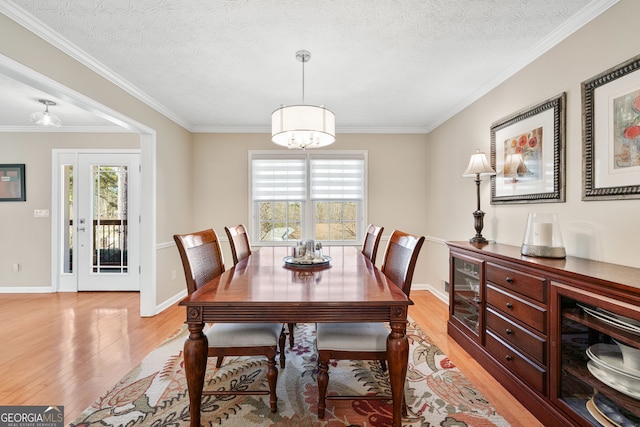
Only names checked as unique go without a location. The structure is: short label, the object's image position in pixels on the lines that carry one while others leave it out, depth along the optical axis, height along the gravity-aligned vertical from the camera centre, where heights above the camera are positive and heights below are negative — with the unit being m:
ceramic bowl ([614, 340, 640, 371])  1.22 -0.63
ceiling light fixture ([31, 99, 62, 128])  2.94 +0.99
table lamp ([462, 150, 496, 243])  2.63 +0.39
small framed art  4.12 +0.42
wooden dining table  1.32 -0.45
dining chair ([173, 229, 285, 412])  1.63 -0.73
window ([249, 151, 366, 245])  4.34 +0.26
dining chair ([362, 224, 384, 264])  2.50 -0.27
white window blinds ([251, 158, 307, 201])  4.34 +0.50
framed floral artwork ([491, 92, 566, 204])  2.04 +0.49
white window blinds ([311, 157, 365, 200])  4.36 +0.54
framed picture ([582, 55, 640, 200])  1.54 +0.47
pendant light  2.06 +0.65
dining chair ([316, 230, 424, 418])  1.58 -0.72
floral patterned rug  1.63 -1.20
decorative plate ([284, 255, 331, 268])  2.05 -0.37
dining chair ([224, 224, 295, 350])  2.51 -0.30
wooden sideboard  1.24 -0.67
